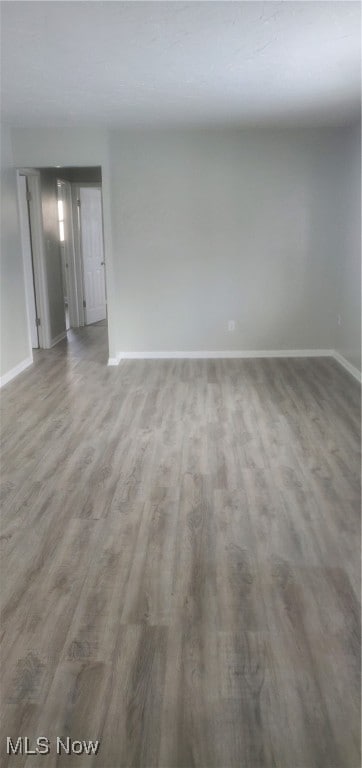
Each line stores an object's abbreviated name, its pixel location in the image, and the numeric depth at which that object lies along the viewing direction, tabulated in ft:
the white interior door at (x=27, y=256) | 19.84
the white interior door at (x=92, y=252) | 27.66
